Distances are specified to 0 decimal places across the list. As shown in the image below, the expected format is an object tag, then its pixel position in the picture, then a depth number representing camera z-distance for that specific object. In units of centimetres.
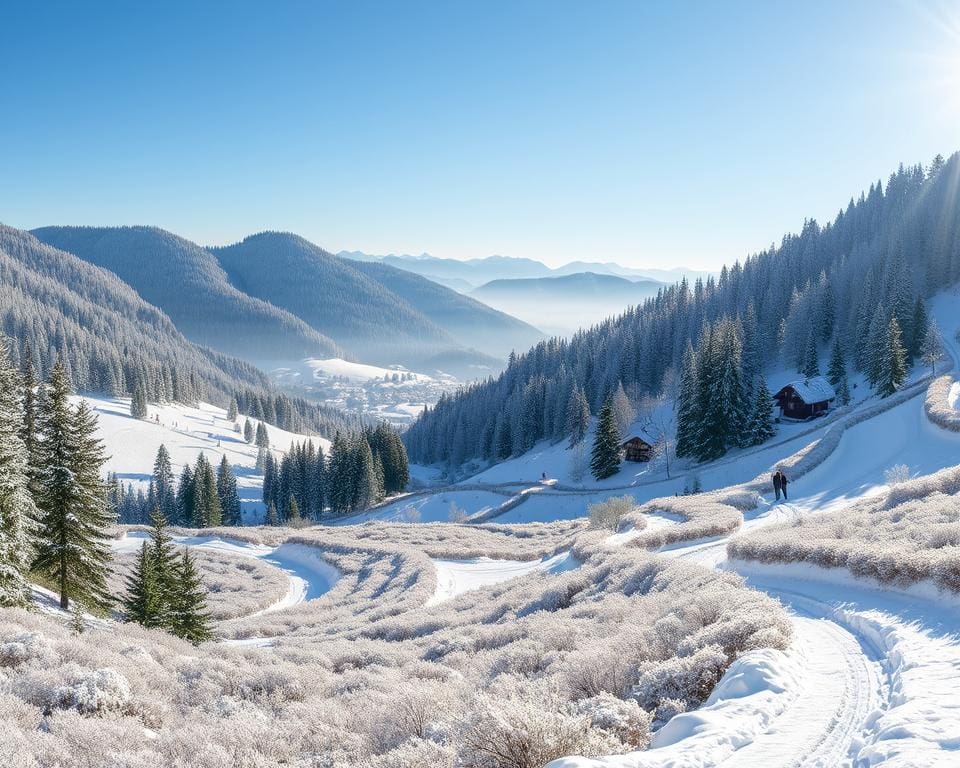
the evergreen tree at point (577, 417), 9356
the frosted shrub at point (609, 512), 3507
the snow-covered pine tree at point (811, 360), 8862
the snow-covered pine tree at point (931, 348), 6750
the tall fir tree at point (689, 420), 6575
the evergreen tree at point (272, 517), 8834
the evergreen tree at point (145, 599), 2373
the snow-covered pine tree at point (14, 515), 1872
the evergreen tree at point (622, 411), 9019
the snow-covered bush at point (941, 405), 3556
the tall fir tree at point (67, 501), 2403
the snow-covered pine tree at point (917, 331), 7769
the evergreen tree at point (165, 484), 10238
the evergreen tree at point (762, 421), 6481
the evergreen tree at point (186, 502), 9062
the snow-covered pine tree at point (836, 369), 7894
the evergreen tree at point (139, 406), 15200
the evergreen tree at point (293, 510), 7895
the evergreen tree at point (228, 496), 9631
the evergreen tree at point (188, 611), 2330
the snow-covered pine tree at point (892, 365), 6303
